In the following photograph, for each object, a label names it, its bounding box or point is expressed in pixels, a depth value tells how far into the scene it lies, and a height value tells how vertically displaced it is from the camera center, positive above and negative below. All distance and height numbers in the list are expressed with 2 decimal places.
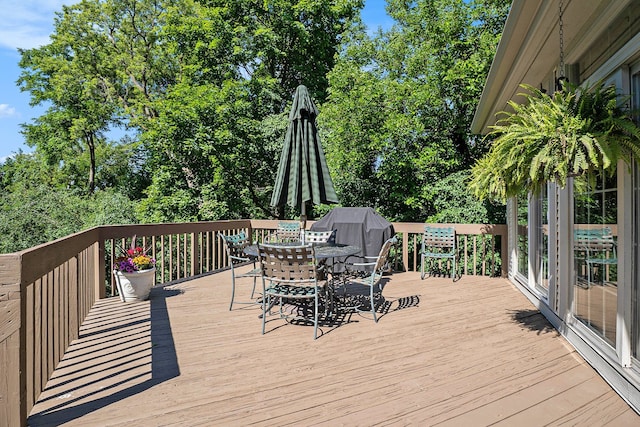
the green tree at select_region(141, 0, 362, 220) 11.42 +3.64
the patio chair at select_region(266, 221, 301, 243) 6.58 -0.23
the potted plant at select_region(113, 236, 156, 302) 4.64 -0.64
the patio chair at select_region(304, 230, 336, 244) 5.02 -0.24
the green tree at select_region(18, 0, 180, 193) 15.57 +6.03
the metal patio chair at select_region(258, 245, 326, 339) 3.35 -0.44
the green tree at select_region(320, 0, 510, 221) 8.66 +2.59
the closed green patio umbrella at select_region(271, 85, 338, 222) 4.24 +0.57
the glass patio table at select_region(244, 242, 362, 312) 3.72 -0.33
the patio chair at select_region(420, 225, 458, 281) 6.10 -0.35
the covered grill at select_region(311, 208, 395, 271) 6.02 -0.17
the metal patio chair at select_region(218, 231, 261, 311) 4.35 -0.30
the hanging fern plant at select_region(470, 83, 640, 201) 2.11 +0.43
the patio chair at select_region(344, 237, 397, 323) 3.79 -0.60
